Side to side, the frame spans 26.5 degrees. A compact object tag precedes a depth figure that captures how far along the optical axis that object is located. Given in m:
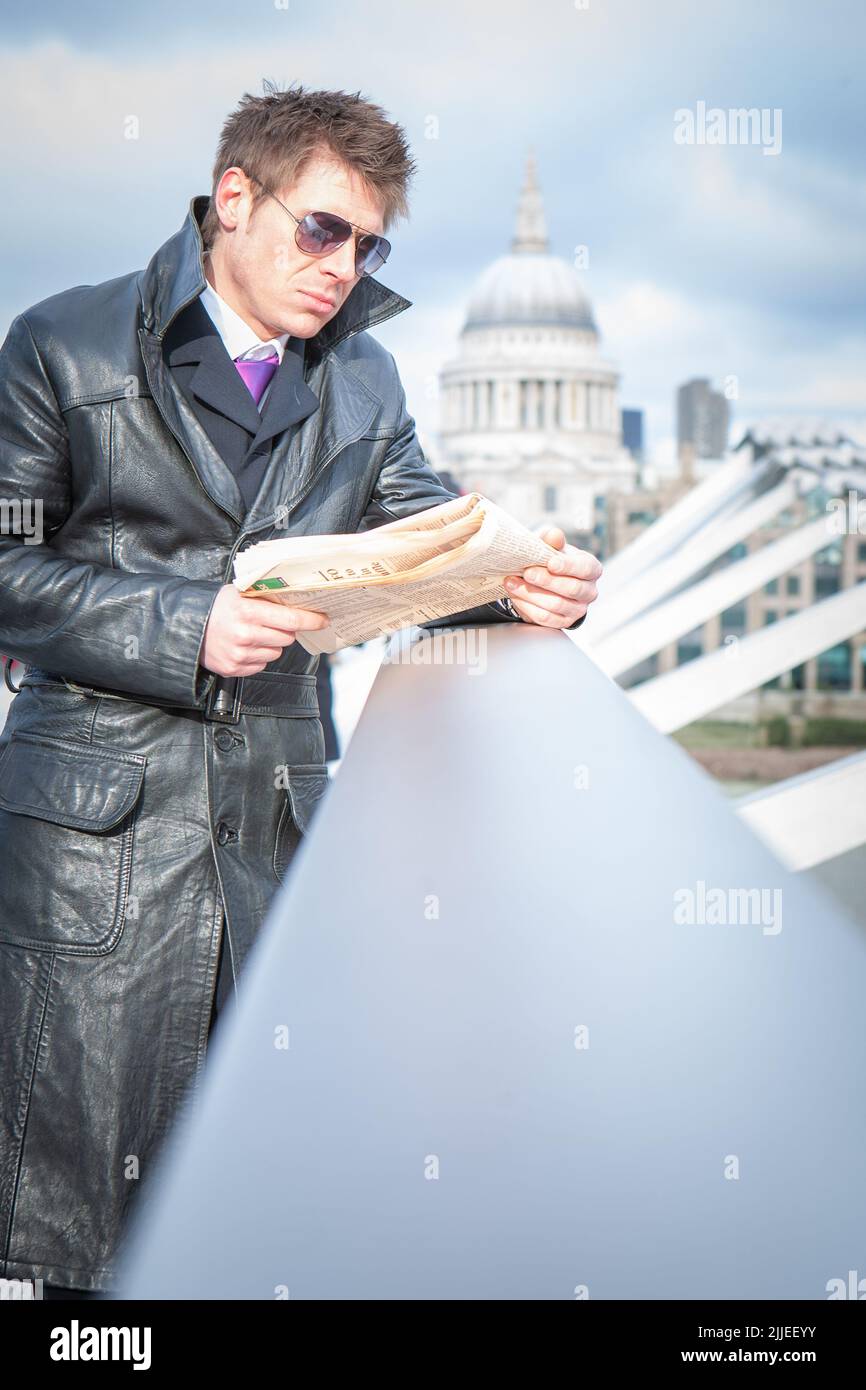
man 1.68
